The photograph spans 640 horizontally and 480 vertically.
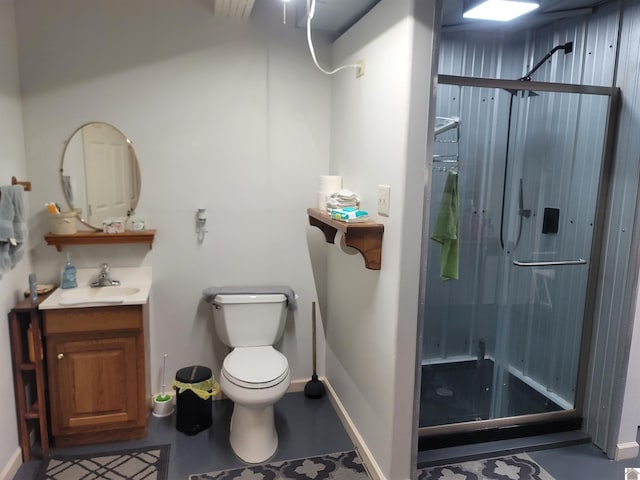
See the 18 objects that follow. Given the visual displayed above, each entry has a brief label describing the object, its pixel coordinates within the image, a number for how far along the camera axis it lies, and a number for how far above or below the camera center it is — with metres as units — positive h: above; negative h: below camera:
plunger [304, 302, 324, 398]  3.03 -1.46
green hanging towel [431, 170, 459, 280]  2.43 -0.33
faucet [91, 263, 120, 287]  2.63 -0.70
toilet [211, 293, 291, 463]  2.33 -1.10
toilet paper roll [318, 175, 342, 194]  2.67 -0.12
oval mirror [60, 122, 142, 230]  2.59 -0.09
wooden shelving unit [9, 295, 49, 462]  2.26 -1.05
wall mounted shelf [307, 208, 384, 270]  2.09 -0.34
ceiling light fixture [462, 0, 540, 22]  2.28 +0.80
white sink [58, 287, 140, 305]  2.33 -0.73
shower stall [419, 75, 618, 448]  2.53 -0.54
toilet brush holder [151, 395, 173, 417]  2.78 -1.49
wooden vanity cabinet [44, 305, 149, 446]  2.36 -1.12
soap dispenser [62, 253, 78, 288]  2.55 -0.66
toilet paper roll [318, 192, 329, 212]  2.66 -0.22
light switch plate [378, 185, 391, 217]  2.07 -0.16
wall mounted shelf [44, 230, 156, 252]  2.53 -0.45
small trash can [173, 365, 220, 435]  2.59 -1.36
